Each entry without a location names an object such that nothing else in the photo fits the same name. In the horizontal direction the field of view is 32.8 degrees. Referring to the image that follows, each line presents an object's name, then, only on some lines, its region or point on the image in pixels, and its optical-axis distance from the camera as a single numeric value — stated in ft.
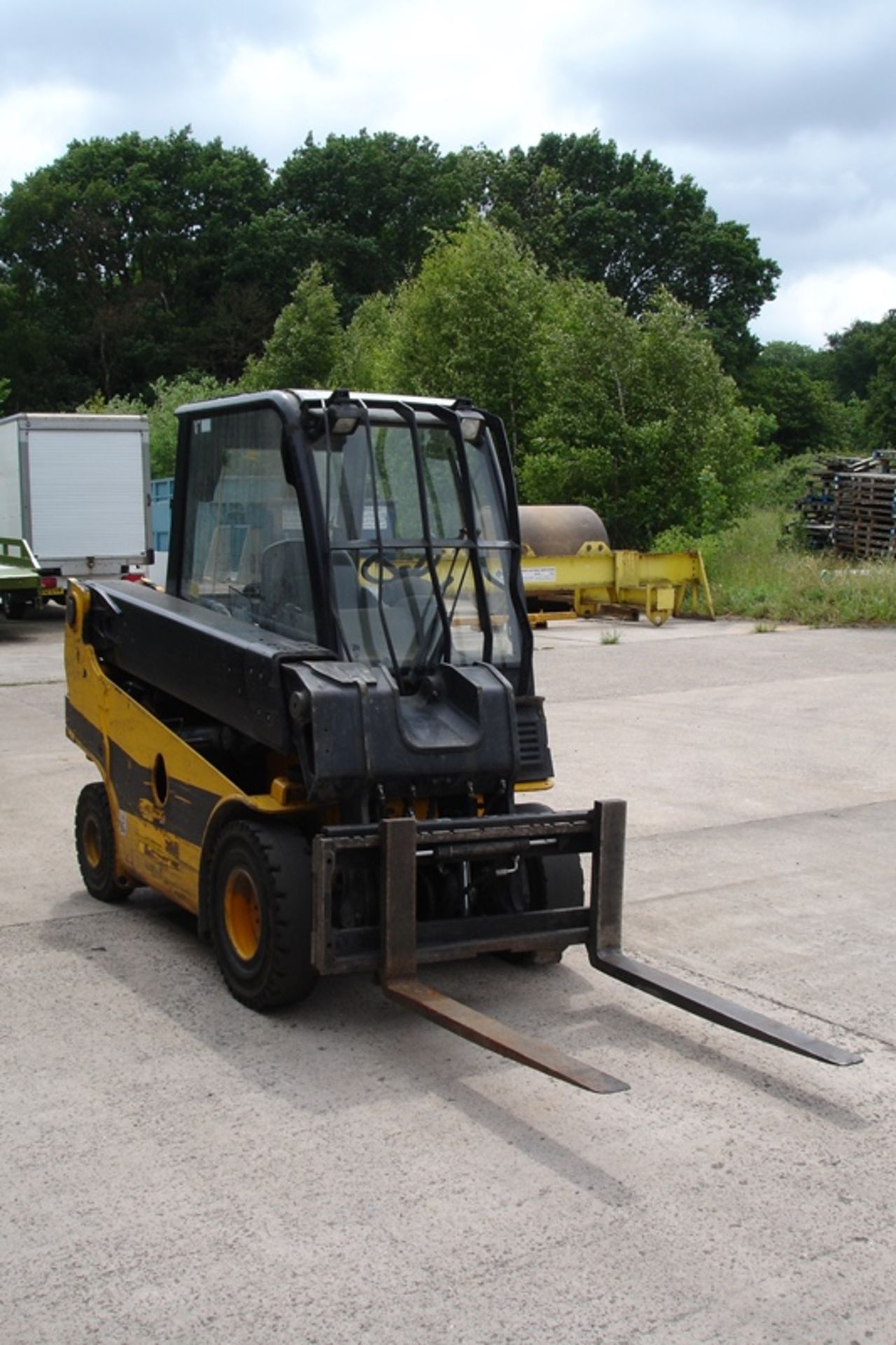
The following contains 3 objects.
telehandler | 18.07
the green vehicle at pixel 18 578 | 69.41
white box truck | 73.92
